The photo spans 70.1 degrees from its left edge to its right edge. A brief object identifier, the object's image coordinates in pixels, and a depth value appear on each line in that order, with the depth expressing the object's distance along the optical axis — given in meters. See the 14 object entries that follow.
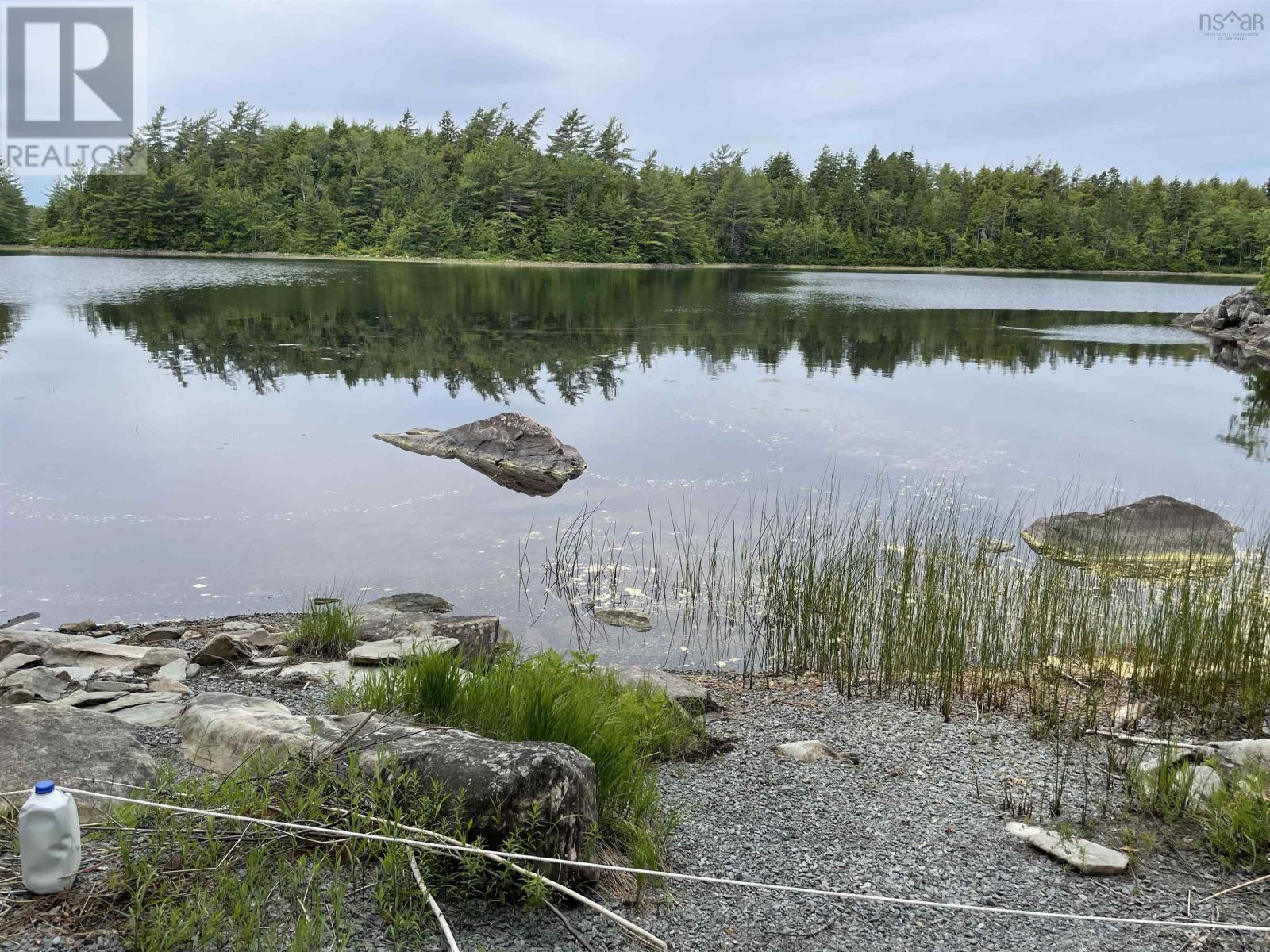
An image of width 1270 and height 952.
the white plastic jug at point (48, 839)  2.76
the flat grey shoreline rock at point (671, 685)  5.80
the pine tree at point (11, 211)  81.12
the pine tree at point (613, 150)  93.12
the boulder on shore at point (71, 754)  3.45
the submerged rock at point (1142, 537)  9.00
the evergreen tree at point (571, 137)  92.06
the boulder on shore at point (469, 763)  3.24
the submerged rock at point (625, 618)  8.17
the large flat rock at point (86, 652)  6.14
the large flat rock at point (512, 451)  13.05
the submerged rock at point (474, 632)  6.54
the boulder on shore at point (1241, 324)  30.61
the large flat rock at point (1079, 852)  3.72
